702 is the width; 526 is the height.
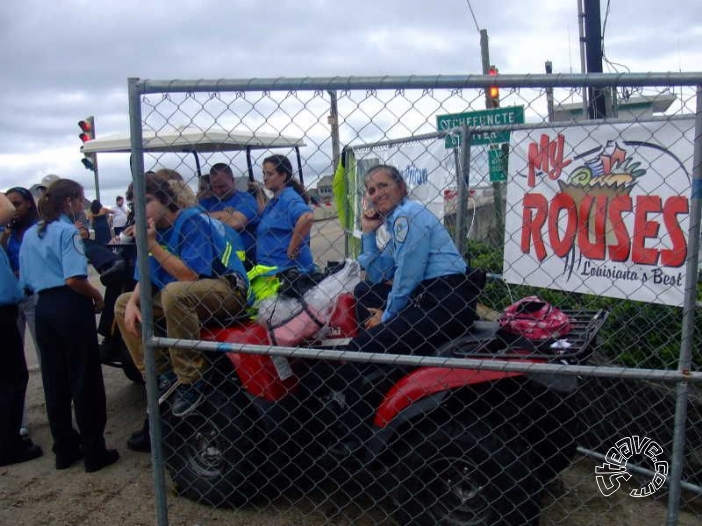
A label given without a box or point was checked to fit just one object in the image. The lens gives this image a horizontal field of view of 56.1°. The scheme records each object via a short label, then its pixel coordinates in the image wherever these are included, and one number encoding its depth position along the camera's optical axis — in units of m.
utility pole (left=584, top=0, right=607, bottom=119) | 6.29
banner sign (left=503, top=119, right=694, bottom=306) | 2.83
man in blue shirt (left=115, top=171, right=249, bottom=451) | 3.49
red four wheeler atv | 3.05
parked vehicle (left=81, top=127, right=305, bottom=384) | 4.68
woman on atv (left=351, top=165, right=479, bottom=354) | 3.18
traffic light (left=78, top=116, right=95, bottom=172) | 15.90
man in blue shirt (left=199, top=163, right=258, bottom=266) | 5.16
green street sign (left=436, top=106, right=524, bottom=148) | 6.68
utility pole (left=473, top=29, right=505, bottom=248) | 5.18
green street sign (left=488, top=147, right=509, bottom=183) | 5.42
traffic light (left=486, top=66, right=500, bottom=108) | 12.88
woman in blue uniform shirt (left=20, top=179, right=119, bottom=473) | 4.30
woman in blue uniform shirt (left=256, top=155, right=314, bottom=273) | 4.57
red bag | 3.22
